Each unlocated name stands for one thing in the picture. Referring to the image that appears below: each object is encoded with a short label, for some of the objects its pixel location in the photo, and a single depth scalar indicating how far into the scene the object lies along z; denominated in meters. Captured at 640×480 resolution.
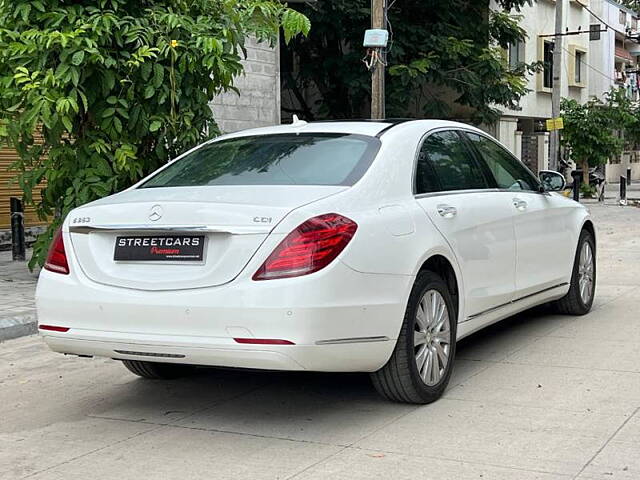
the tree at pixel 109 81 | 9.06
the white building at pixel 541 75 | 31.06
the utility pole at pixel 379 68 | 13.74
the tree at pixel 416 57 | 21.42
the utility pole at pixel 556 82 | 26.98
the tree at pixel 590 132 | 29.64
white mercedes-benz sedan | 4.46
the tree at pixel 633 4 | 50.31
